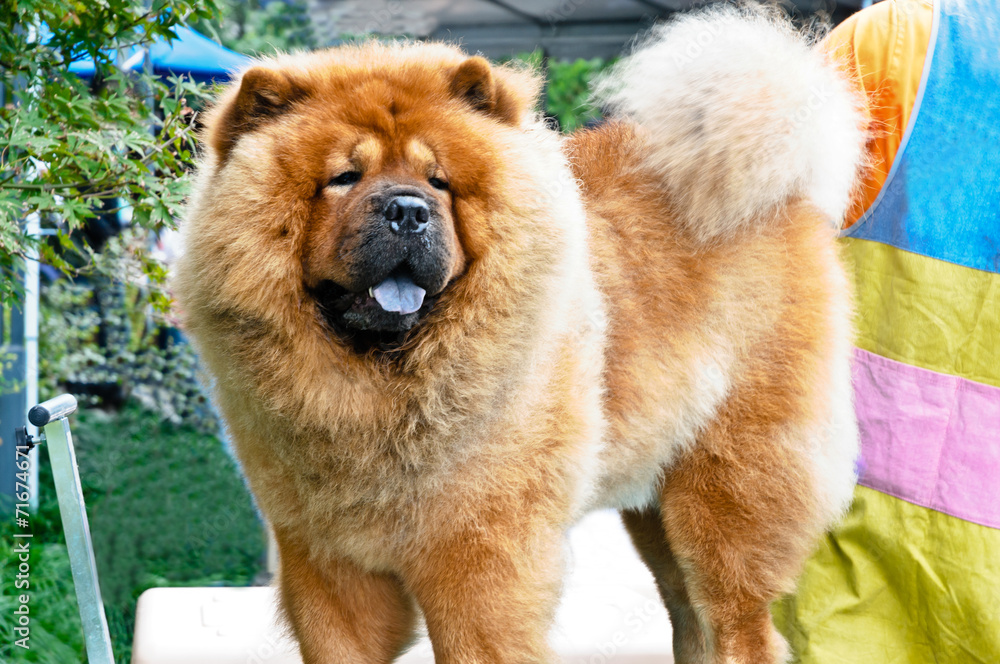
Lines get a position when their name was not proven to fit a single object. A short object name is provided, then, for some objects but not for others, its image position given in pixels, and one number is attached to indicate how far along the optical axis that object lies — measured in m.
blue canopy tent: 4.69
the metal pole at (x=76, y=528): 1.96
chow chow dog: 1.71
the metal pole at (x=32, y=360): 4.37
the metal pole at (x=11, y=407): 4.48
